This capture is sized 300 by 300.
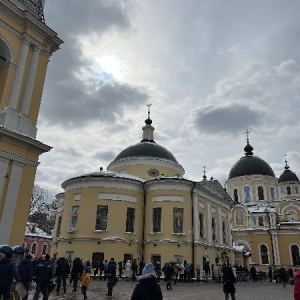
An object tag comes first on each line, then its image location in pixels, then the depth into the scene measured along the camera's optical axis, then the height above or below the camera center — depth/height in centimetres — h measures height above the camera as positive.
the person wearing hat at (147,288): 430 -22
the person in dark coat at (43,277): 966 -28
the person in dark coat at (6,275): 708 -19
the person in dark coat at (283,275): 2435 +4
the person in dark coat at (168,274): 1843 -13
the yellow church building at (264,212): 4922 +1015
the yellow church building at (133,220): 2659 +413
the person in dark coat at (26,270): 941 -9
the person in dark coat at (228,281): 1134 -24
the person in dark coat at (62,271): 1426 -13
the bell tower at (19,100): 1190 +640
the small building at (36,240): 5225 +414
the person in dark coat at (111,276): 1359 -26
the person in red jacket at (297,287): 604 -20
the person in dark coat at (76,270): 1520 -7
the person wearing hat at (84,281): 1209 -44
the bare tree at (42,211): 5516 +946
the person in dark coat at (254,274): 3234 +5
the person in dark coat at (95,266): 2437 +22
